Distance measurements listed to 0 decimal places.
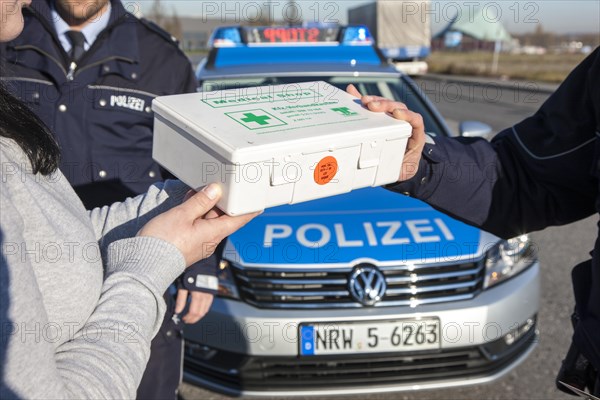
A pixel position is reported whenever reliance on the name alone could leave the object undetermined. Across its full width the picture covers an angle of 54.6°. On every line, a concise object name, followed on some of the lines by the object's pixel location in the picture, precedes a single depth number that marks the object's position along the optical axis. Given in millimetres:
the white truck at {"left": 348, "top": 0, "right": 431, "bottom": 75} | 22578
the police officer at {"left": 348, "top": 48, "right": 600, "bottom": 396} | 1465
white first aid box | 1103
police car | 2322
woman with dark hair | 789
